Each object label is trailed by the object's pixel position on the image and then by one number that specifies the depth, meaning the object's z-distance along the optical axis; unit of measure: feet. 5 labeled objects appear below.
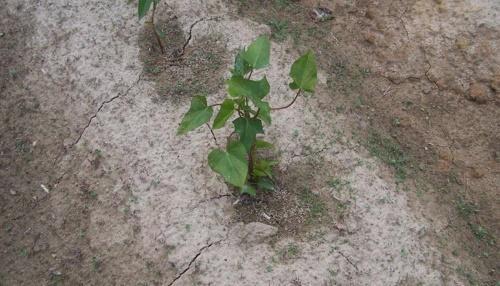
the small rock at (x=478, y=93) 8.63
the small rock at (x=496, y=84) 8.64
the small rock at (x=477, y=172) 7.98
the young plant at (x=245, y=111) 5.93
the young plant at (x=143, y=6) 7.58
